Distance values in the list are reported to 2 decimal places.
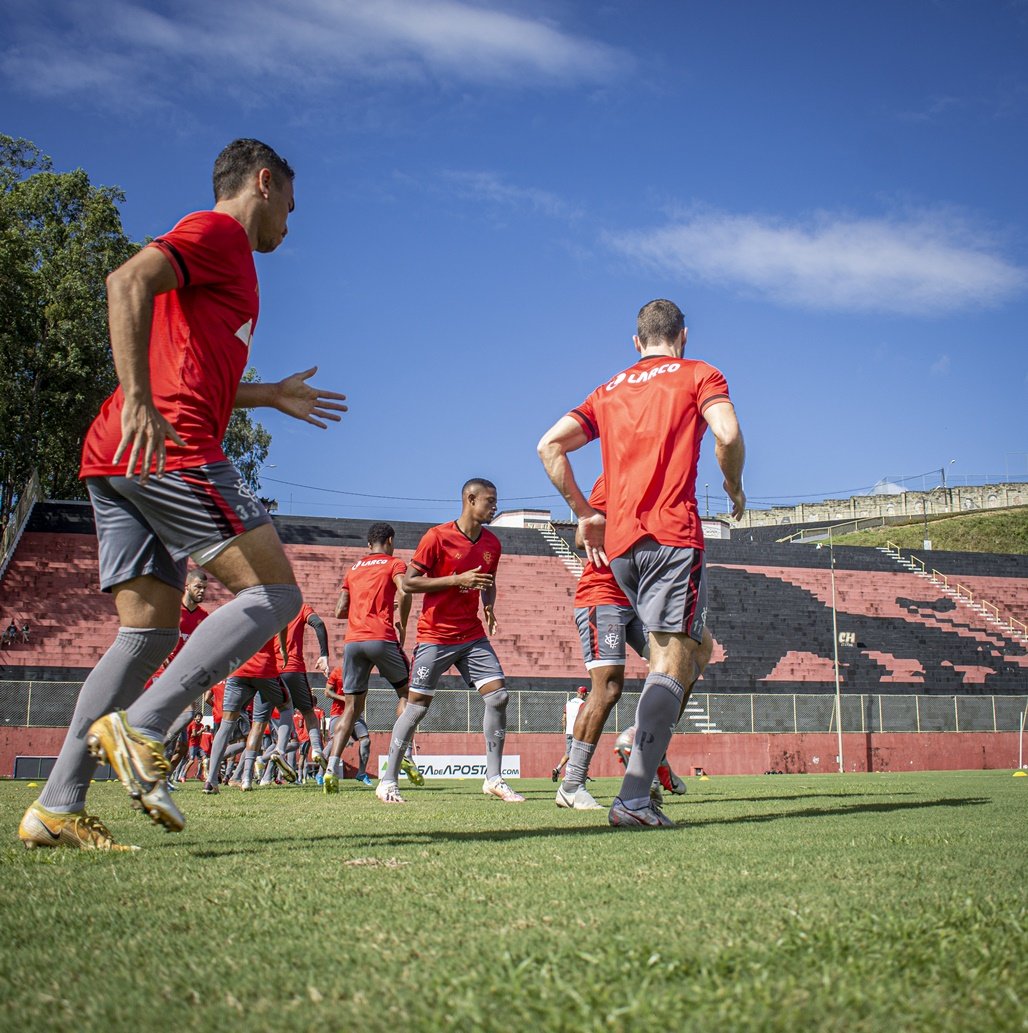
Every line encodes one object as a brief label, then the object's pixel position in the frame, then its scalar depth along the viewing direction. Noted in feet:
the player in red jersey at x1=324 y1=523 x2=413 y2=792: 32.07
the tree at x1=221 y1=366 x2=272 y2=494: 151.50
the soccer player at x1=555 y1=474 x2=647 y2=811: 21.83
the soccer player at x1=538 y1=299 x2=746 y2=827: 15.15
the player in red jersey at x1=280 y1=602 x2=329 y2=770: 38.01
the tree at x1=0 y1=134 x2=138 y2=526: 100.32
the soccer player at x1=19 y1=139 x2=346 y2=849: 10.90
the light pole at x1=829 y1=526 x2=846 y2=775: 87.25
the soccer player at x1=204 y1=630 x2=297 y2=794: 32.91
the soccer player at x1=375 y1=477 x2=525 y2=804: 27.53
